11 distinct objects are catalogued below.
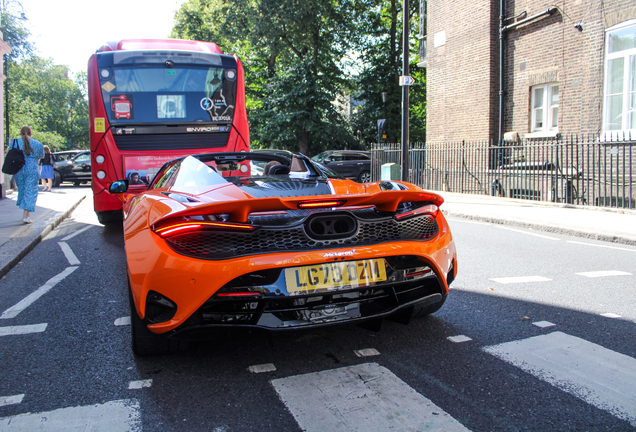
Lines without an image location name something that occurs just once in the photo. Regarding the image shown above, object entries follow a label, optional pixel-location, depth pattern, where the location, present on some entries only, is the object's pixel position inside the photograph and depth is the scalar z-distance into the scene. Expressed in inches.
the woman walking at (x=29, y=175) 392.2
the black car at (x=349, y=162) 979.9
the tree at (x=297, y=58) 1066.1
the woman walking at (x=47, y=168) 802.8
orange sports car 110.7
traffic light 771.4
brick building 506.6
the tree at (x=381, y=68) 1298.0
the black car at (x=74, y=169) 958.4
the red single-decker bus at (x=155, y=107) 337.1
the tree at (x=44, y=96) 1734.7
